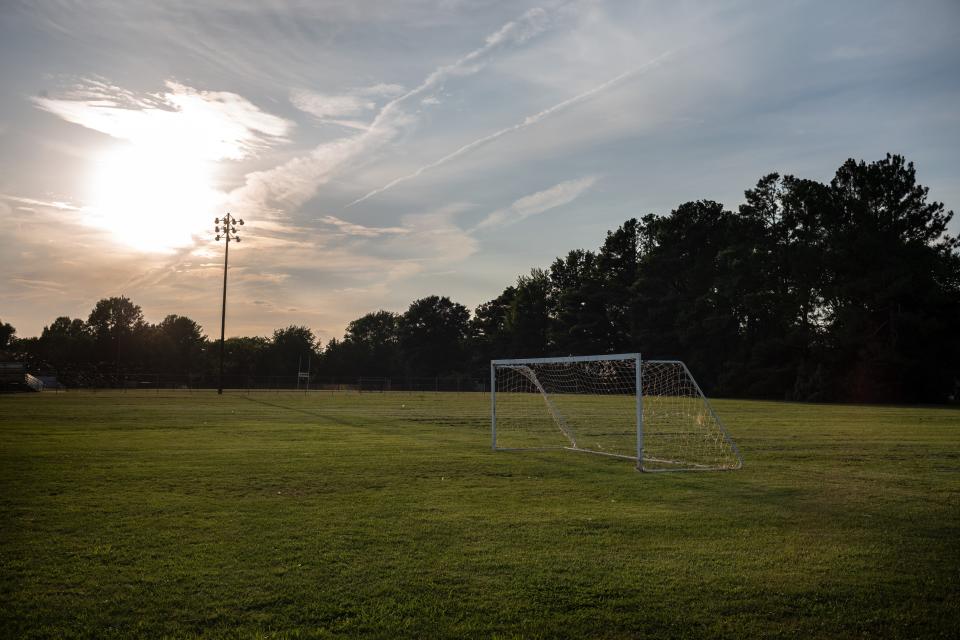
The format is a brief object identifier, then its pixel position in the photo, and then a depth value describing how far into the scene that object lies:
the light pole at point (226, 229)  52.66
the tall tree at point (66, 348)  90.21
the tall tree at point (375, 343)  103.12
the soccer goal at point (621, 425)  14.64
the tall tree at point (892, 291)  48.44
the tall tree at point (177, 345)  94.00
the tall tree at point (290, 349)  92.12
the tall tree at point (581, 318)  80.50
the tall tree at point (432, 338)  107.00
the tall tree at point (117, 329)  92.62
